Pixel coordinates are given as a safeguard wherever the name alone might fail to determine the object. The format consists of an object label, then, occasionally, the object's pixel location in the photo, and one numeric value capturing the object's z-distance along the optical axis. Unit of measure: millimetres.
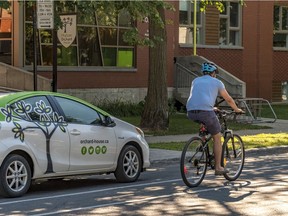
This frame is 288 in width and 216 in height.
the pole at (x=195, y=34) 26112
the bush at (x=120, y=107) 22905
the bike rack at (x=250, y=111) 21134
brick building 22031
